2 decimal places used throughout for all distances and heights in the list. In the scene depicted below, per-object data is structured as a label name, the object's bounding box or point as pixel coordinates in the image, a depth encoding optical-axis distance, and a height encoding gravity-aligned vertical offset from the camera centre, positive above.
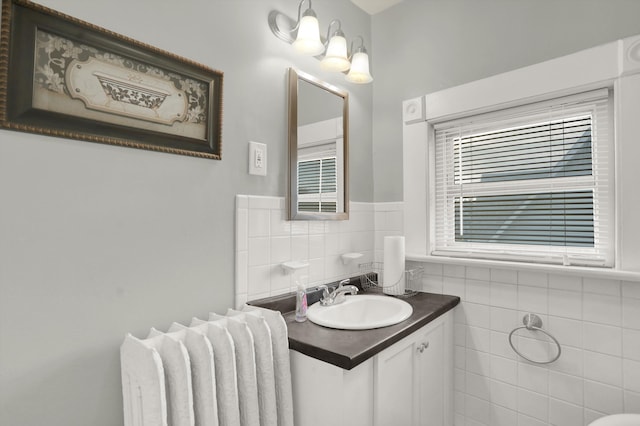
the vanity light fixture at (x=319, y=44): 1.62 +0.89
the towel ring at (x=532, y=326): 1.59 -0.51
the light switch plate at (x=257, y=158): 1.48 +0.26
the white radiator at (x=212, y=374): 0.94 -0.47
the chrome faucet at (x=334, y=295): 1.66 -0.38
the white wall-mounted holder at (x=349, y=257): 1.92 -0.22
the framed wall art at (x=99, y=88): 0.92 +0.41
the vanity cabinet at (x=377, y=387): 1.13 -0.63
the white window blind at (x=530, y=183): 1.55 +0.19
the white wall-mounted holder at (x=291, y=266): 1.57 -0.22
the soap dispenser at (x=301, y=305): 1.48 -0.38
